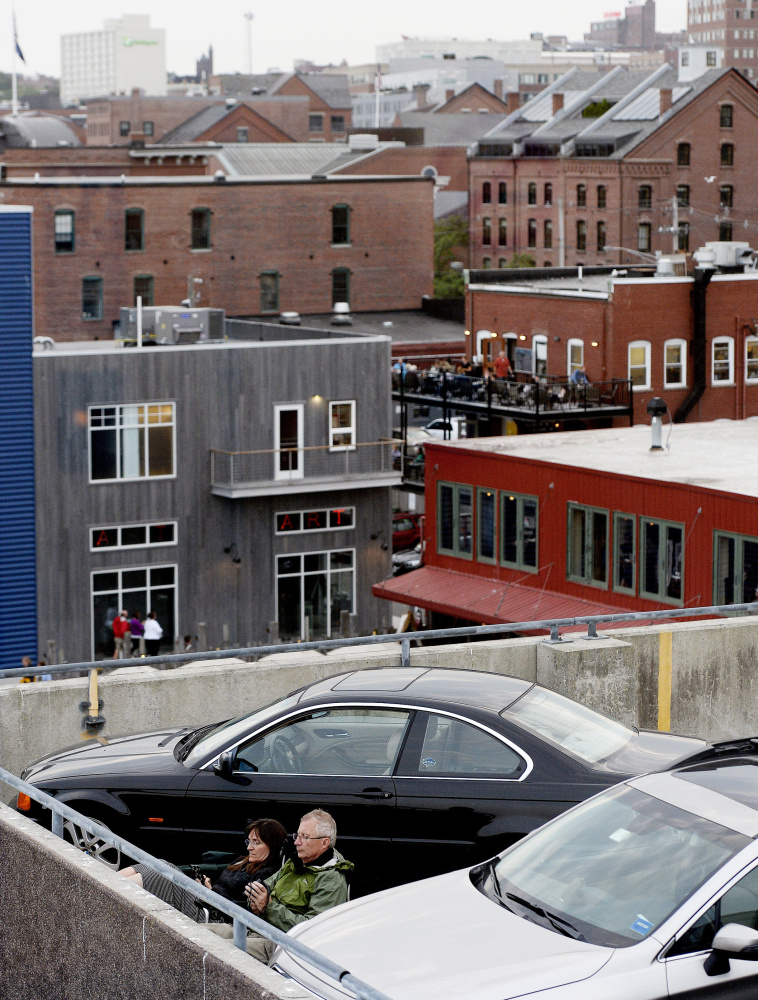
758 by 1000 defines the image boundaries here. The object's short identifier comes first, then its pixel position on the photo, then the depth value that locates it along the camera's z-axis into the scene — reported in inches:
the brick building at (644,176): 3582.7
